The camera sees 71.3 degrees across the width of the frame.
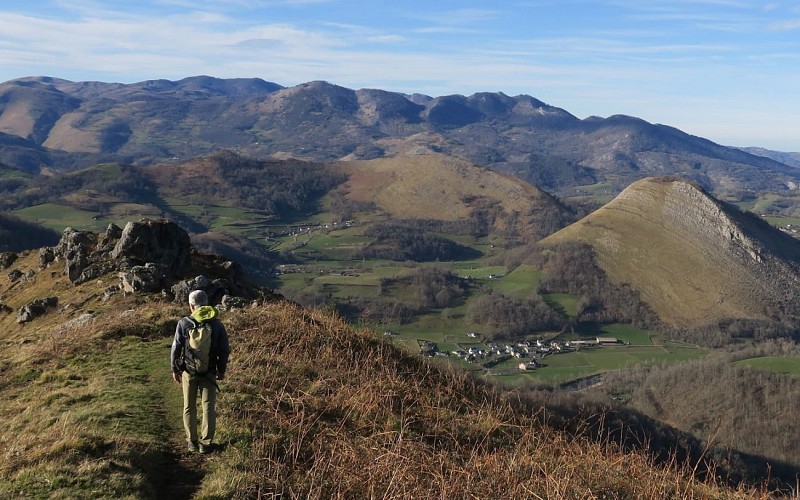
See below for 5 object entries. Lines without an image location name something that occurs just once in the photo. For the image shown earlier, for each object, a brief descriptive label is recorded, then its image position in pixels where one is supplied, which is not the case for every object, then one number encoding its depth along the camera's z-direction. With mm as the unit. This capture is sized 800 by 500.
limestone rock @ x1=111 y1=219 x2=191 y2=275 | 28312
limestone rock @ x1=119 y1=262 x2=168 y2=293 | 24016
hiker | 10172
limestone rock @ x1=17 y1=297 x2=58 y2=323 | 24375
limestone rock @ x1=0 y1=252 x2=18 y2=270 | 35406
